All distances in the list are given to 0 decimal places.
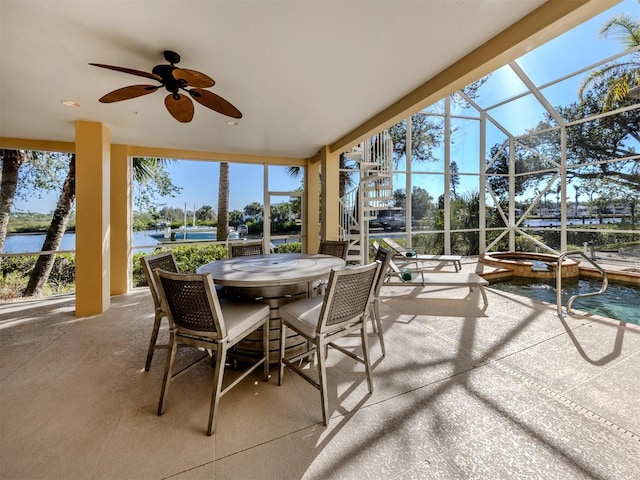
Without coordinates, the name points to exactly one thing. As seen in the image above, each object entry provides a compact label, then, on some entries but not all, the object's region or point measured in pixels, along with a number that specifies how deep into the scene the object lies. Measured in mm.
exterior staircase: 5094
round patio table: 1993
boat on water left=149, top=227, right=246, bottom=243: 5289
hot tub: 5957
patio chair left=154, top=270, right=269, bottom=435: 1594
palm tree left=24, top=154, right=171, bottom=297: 5004
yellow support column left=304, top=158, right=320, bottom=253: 5867
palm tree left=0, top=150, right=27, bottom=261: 4719
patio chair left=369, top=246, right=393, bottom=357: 2301
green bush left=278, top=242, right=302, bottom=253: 6035
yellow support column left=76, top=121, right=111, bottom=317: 3559
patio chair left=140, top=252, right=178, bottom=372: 2182
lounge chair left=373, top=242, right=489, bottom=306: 3807
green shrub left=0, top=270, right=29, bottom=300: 4805
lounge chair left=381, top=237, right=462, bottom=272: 5195
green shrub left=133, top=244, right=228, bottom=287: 5253
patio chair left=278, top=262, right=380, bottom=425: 1673
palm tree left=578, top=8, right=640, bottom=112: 4746
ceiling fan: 1966
